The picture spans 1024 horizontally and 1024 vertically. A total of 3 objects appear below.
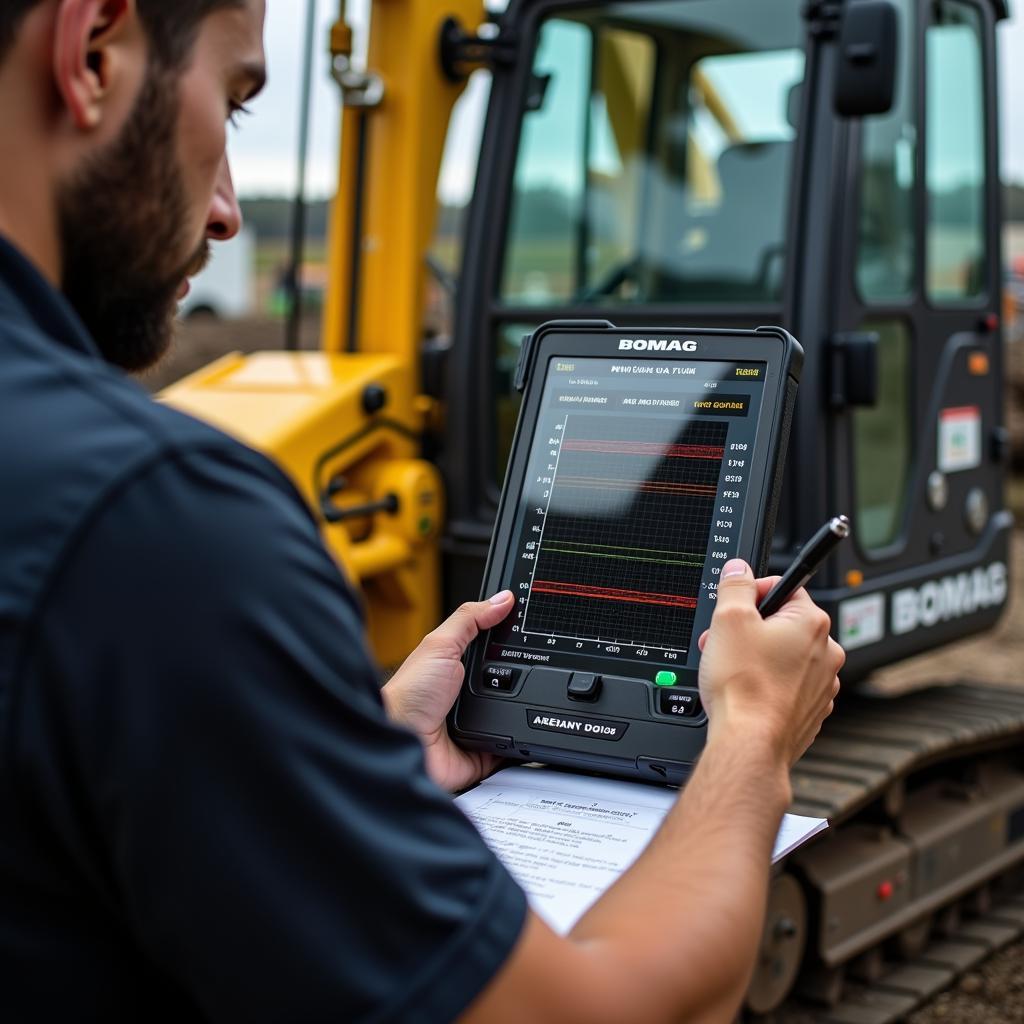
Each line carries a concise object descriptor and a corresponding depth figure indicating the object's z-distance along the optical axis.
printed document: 1.45
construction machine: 4.14
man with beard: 0.97
